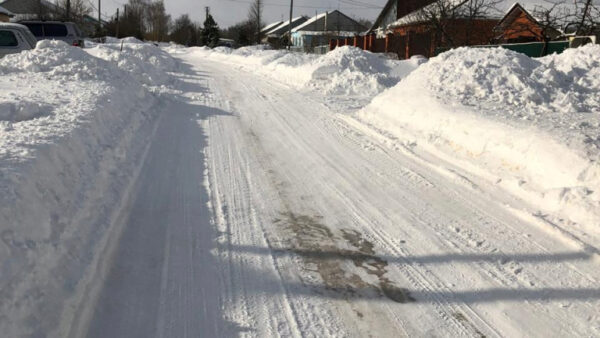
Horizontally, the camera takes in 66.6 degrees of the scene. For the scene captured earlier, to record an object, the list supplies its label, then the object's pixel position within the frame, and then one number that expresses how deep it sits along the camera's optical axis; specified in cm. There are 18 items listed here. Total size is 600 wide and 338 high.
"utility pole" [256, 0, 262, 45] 6994
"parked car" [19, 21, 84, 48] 2033
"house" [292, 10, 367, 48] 7832
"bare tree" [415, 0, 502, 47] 2436
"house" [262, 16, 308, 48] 8606
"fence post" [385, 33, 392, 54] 3128
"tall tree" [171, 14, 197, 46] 9231
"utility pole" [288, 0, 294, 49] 4946
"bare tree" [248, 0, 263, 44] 7022
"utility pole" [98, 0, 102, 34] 6272
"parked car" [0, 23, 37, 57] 1426
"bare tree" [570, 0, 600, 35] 1731
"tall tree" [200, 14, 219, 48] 7831
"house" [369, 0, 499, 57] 2459
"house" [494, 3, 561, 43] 2438
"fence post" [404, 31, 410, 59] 2947
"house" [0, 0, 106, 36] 4904
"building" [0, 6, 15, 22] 3983
